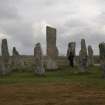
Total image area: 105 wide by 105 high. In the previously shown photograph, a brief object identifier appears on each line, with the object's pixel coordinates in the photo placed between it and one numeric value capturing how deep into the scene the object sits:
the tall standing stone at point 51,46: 22.68
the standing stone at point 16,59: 24.44
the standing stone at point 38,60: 18.54
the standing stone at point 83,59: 19.85
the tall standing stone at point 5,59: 19.78
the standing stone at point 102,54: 16.60
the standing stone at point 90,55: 26.27
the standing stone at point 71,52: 24.27
